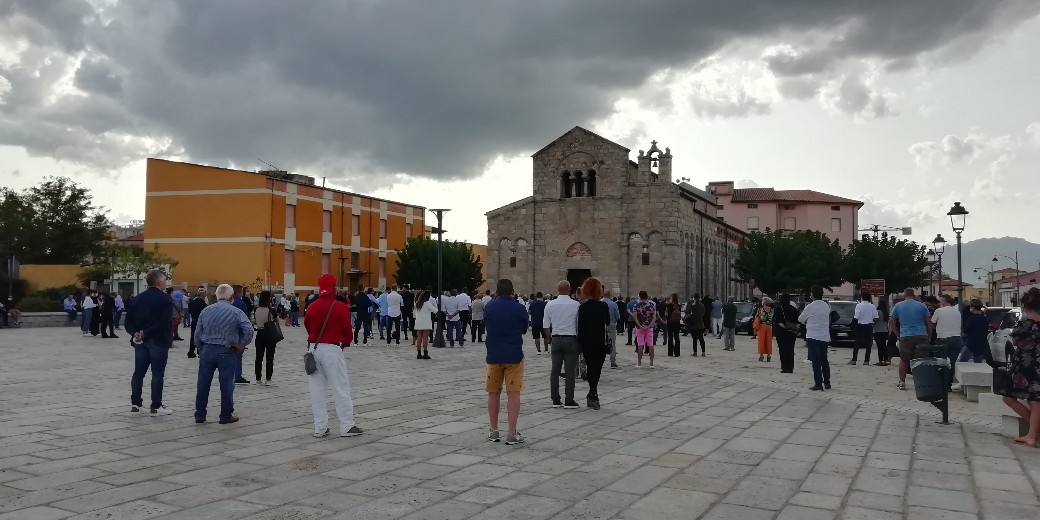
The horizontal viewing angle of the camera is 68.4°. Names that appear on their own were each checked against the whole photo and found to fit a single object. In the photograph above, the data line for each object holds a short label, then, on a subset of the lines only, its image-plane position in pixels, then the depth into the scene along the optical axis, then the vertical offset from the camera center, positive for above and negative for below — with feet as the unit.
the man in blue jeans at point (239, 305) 39.28 -0.72
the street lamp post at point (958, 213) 68.49 +7.81
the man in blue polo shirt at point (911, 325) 38.11 -1.28
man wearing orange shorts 24.72 -2.02
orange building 142.10 +12.97
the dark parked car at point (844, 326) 76.38 -2.73
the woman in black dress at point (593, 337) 32.22 -1.72
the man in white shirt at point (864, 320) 54.03 -1.48
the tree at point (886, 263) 182.70 +8.68
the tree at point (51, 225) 156.46 +13.82
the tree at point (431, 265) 163.22 +6.59
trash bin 27.94 -2.94
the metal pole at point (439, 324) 69.10 -2.61
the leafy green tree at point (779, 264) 157.79 +7.24
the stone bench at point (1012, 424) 25.66 -4.23
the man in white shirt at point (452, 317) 71.15 -2.04
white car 38.73 -2.22
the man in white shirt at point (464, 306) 71.92 -1.02
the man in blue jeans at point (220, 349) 27.50 -2.05
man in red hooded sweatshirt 25.18 -2.09
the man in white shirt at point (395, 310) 72.79 -1.47
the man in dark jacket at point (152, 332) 28.73 -1.50
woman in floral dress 24.50 -2.16
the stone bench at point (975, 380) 34.42 -3.65
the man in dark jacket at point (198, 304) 52.49 -0.77
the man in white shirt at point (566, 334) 31.53 -1.57
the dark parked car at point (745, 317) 101.09 -2.57
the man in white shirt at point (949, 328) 37.93 -1.41
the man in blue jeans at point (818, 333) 39.11 -1.76
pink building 274.36 +31.94
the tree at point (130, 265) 135.85 +4.89
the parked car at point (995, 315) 60.54 -1.18
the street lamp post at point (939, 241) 98.18 +7.63
